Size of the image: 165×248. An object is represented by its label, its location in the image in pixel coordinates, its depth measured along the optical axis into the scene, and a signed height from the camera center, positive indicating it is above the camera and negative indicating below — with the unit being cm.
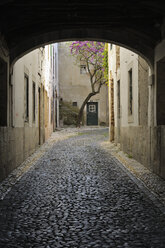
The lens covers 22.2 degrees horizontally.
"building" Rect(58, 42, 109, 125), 3734 +292
